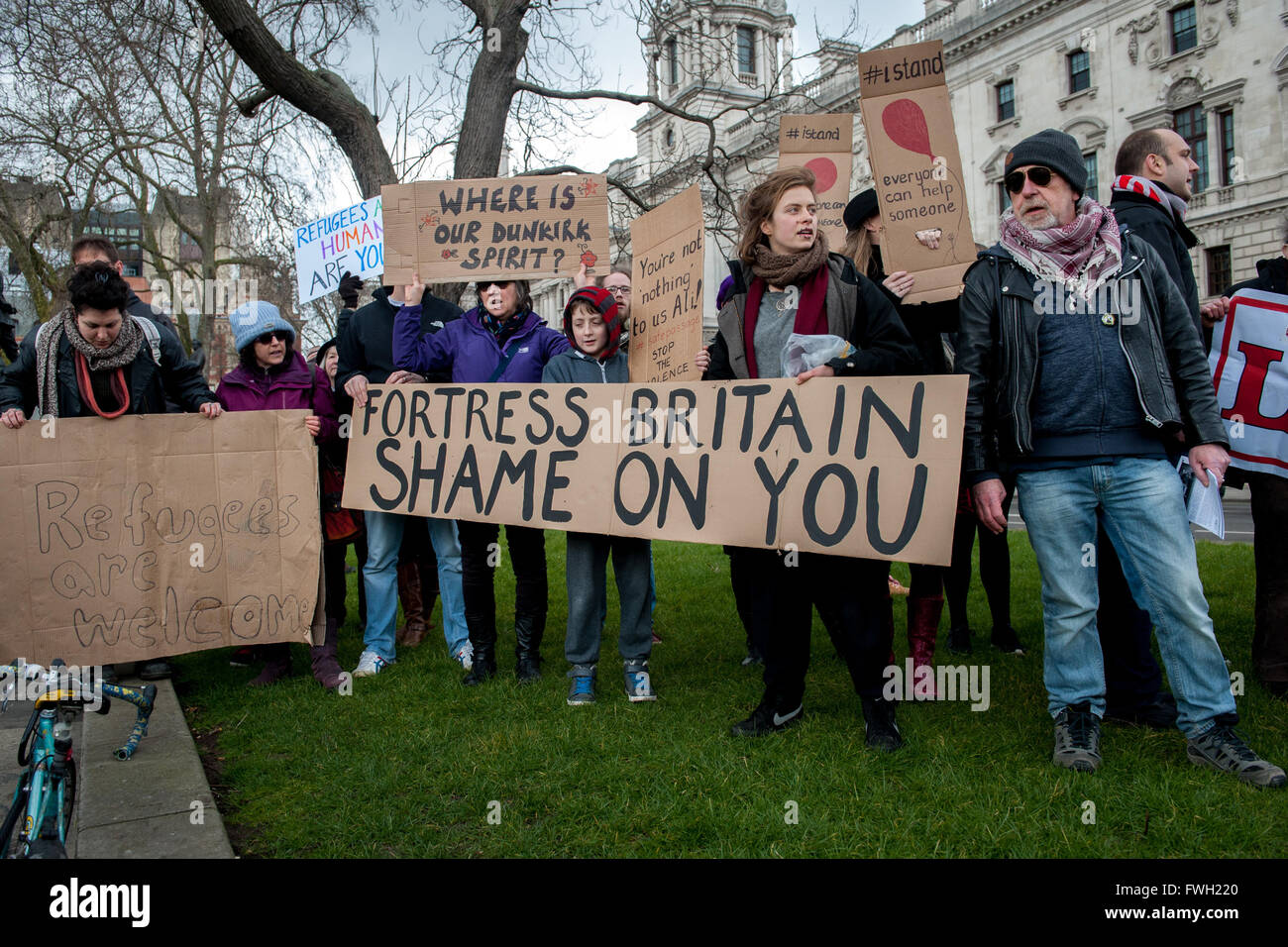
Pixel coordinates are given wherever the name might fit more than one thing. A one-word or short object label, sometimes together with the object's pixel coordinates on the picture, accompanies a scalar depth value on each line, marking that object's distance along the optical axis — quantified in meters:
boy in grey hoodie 4.46
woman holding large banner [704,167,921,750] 3.69
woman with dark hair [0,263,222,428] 4.62
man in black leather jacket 3.32
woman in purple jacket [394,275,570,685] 4.84
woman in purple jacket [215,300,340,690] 5.14
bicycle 2.63
